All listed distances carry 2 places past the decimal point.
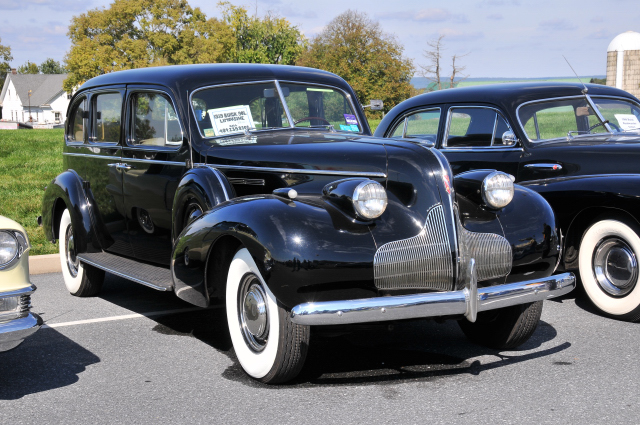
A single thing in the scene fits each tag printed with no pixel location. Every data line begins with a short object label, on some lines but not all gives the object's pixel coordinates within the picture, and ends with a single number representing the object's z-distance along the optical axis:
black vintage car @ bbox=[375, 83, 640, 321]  5.49
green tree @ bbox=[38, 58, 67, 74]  135.88
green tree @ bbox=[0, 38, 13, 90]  90.00
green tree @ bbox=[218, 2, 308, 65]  57.66
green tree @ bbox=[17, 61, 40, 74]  131.38
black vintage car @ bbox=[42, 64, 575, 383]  3.73
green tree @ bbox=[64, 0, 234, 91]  52.91
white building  107.19
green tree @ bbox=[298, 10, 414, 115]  48.09
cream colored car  3.66
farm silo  21.47
